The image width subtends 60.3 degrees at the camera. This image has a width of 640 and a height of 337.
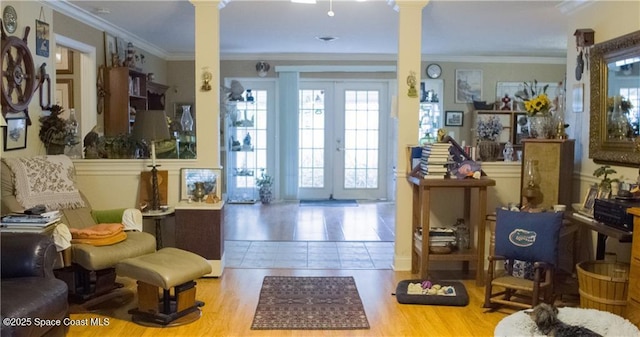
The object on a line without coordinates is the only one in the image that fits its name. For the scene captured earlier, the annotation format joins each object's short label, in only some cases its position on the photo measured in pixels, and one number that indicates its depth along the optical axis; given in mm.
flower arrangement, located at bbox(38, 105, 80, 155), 4574
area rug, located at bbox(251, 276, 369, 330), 3357
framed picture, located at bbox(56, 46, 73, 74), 5609
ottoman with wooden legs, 3248
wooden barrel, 3119
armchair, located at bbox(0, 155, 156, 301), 3535
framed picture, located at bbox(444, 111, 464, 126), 8375
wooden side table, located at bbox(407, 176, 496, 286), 4102
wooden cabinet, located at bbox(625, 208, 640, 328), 2885
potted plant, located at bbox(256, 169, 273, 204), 8352
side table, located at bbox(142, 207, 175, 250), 4262
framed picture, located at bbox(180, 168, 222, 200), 4448
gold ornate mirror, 3598
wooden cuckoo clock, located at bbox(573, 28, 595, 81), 4172
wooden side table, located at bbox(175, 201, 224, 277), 4277
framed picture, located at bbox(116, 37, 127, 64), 6129
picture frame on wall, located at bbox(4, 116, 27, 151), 4082
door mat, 8133
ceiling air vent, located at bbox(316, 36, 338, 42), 6668
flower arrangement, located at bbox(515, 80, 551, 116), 4266
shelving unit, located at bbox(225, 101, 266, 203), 8523
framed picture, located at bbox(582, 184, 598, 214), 3707
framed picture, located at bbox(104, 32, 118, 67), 5812
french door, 8594
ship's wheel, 3990
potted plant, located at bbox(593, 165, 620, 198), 3616
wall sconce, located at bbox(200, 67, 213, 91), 4391
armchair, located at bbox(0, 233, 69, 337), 2573
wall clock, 8320
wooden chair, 3369
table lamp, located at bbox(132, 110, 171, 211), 4375
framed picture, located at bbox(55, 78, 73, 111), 5586
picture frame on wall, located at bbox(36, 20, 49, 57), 4496
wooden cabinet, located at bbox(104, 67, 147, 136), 5773
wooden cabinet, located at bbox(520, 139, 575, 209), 4137
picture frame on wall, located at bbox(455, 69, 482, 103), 8367
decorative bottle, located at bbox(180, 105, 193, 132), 6832
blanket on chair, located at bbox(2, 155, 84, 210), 3809
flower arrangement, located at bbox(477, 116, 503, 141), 8141
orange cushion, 3611
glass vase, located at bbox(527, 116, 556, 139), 4242
